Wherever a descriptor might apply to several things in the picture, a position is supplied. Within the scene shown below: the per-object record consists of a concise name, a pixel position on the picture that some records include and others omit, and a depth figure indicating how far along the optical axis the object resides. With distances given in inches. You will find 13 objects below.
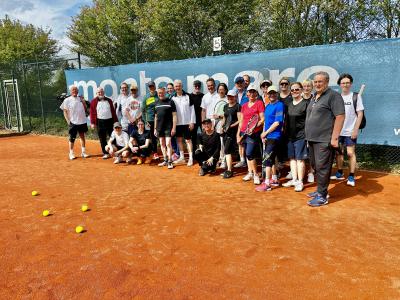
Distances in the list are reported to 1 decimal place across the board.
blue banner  231.8
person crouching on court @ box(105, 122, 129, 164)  310.8
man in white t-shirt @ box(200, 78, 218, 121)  263.6
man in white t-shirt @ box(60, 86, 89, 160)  321.7
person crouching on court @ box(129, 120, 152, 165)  302.0
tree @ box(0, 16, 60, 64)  910.4
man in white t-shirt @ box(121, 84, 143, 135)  308.0
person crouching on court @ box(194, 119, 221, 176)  255.1
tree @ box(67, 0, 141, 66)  815.1
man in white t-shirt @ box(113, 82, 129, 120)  302.4
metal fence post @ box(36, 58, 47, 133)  508.5
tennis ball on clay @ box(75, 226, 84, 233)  155.7
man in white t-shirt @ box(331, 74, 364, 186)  200.7
